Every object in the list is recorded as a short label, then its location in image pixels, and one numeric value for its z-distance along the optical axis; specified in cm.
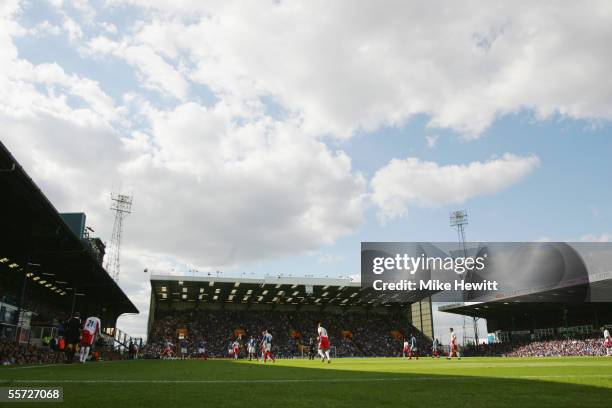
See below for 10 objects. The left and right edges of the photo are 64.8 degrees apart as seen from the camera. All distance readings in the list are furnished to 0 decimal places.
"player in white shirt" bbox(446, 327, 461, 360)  3190
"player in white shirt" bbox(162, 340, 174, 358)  4516
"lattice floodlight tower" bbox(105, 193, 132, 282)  6196
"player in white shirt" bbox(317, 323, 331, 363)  2300
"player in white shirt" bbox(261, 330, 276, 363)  2469
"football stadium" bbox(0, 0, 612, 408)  570
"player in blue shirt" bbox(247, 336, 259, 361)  3399
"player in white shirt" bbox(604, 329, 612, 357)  2990
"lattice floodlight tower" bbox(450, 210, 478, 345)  6638
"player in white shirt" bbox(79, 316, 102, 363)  1853
